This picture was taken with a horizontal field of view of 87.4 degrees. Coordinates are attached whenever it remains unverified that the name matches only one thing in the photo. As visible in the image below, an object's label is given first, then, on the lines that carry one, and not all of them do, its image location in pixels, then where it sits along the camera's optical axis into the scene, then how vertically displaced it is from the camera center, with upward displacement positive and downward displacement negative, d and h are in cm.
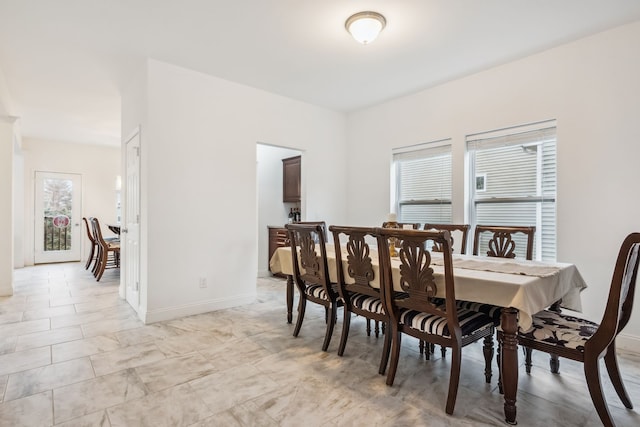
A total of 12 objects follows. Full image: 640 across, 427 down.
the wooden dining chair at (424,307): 181 -56
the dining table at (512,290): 171 -43
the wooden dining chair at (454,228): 318 -17
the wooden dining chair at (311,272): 258 -52
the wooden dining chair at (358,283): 225 -52
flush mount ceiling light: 252 +142
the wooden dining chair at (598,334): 156 -63
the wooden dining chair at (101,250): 531 -69
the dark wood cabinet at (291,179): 546 +50
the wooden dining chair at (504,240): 276 -24
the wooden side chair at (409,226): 320 -15
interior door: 356 -18
